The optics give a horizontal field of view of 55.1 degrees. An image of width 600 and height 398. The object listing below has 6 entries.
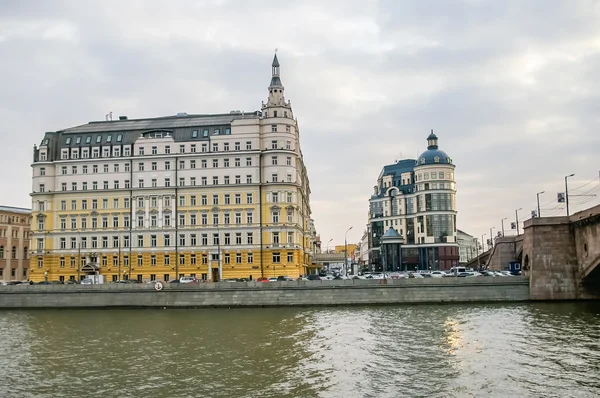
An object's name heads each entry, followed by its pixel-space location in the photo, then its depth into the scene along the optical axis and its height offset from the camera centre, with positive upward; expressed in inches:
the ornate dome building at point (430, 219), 4722.0 +363.5
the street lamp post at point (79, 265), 3420.3 +38.2
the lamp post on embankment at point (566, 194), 2593.5 +288.3
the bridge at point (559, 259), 2411.4 +0.1
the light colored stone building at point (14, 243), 4288.9 +231.1
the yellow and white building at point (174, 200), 3366.1 +415.7
